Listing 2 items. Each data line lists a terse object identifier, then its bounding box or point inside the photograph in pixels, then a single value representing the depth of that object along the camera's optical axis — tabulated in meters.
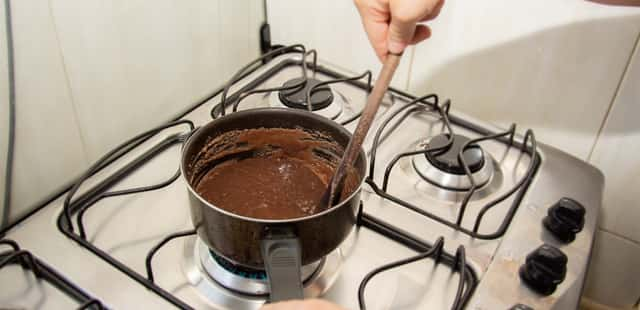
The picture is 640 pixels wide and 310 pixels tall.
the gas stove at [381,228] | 0.55
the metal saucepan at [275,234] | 0.44
